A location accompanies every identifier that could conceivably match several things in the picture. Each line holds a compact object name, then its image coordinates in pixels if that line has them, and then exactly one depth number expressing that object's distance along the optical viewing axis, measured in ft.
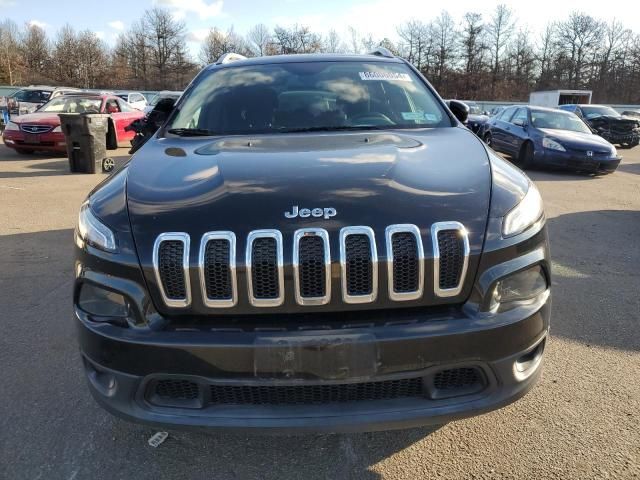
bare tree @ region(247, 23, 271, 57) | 229.86
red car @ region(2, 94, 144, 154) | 39.93
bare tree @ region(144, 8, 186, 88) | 217.15
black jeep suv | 5.77
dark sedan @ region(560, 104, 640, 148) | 61.72
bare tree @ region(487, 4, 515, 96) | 213.87
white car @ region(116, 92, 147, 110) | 82.73
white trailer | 126.11
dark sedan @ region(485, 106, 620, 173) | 35.81
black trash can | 33.81
